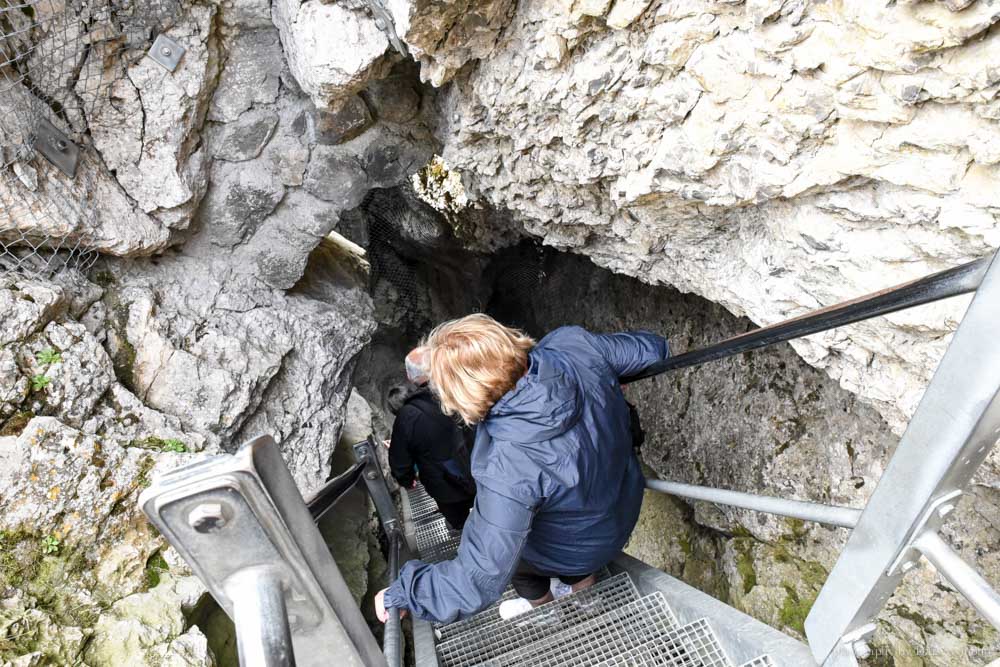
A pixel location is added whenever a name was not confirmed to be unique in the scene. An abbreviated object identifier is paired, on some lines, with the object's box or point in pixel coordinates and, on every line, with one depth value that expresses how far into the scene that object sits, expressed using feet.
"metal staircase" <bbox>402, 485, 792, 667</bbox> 7.18
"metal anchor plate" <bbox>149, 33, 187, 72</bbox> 11.22
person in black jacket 11.28
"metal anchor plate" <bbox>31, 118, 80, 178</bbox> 10.33
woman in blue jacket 6.22
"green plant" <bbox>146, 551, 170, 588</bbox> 8.61
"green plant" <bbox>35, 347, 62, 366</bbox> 9.44
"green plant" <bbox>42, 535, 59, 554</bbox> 8.18
